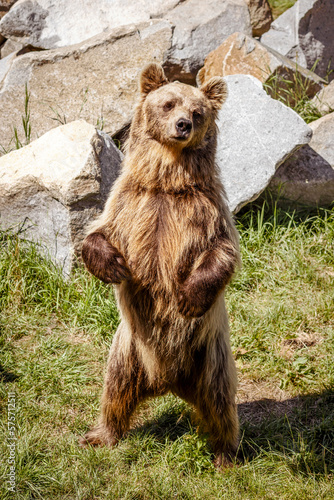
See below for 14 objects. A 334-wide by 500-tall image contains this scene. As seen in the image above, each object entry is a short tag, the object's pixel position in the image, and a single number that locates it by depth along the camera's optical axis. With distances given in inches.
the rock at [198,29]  520.4
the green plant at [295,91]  516.7
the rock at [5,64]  525.5
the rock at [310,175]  471.8
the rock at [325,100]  521.3
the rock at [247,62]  510.0
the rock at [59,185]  390.9
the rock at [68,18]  552.4
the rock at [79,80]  498.9
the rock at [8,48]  615.2
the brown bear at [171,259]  259.6
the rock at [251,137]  433.7
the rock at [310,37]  589.6
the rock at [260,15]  630.5
